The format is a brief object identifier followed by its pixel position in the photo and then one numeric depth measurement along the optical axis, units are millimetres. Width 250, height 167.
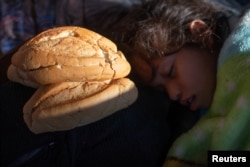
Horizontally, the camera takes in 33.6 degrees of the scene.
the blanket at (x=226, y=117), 907
